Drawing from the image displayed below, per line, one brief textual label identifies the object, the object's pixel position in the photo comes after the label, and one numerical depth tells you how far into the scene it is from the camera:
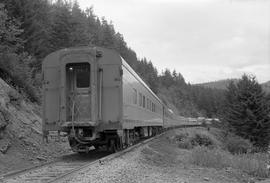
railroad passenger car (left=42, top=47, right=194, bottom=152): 13.22
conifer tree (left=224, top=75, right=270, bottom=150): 38.28
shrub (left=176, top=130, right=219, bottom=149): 23.78
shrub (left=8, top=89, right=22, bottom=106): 17.79
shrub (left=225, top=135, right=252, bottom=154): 30.39
